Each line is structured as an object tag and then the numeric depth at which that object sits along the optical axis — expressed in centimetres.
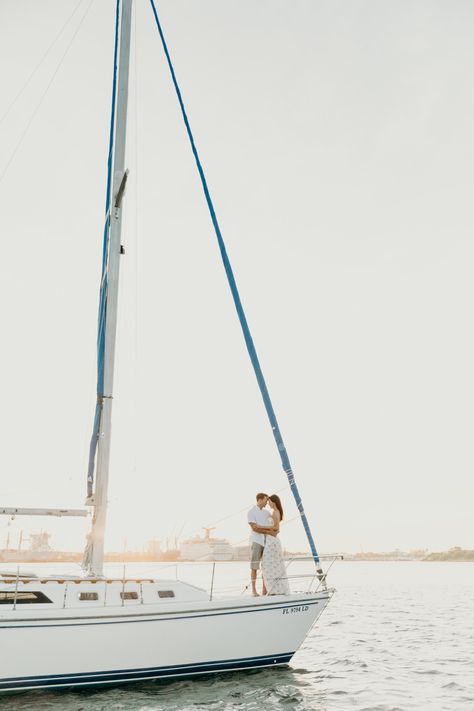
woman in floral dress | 953
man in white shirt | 974
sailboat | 759
